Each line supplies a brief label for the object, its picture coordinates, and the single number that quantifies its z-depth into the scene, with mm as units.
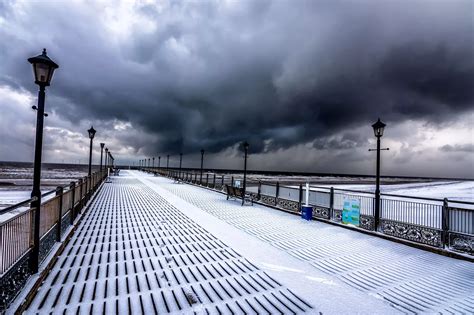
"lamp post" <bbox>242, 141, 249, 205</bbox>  17447
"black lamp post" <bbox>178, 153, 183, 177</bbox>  37375
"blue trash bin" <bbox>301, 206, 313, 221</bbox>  10430
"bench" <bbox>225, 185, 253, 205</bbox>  14322
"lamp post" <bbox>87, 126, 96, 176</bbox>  17762
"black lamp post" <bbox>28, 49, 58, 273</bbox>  4494
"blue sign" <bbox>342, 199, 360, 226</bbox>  8914
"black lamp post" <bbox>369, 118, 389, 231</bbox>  8655
